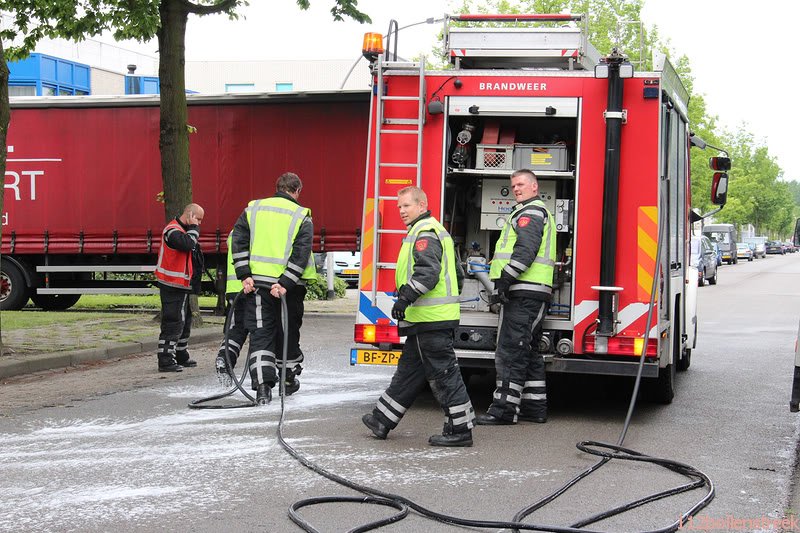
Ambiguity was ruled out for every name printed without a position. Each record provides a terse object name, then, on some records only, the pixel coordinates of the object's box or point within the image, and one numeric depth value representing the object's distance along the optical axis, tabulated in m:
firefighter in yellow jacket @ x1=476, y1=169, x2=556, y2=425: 8.03
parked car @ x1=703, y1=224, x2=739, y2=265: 60.84
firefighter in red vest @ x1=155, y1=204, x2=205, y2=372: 11.32
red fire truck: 8.17
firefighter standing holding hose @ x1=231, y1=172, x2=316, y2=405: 8.91
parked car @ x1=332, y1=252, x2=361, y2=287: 31.89
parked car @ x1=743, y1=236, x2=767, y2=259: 81.88
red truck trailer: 18.50
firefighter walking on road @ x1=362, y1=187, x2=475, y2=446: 7.27
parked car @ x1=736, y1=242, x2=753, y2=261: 72.81
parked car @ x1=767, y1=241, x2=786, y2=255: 104.75
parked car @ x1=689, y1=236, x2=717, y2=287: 32.83
